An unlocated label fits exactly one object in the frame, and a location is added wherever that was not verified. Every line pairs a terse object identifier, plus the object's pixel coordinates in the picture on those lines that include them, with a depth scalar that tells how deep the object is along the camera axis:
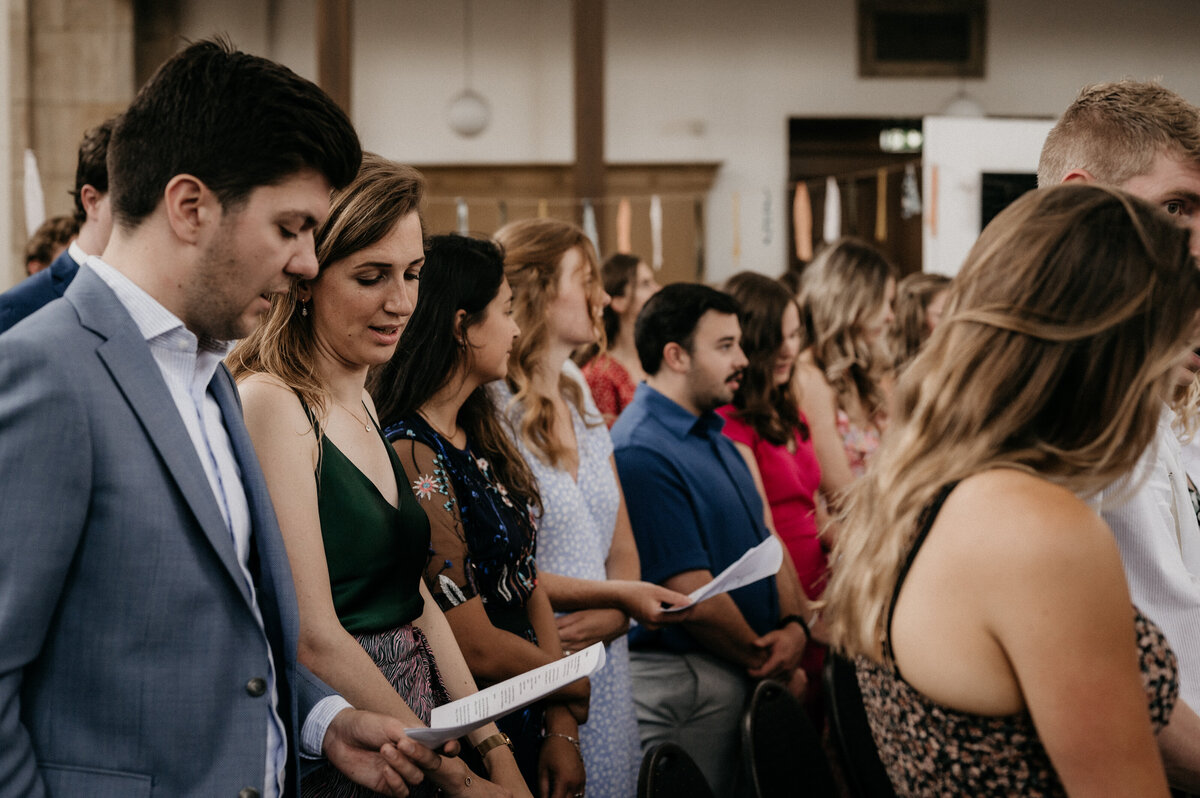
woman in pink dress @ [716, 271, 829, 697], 3.41
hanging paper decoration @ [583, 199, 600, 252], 7.84
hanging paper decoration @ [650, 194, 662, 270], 8.51
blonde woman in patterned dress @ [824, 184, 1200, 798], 1.09
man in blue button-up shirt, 2.83
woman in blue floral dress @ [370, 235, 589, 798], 2.00
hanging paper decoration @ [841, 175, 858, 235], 9.18
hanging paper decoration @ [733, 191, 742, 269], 8.67
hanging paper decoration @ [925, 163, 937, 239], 7.18
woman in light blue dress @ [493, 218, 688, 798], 2.44
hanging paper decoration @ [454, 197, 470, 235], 8.23
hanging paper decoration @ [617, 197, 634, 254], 7.96
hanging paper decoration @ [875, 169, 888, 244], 8.13
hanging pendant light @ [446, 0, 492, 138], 8.97
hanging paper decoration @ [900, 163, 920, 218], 7.70
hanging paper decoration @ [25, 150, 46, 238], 5.98
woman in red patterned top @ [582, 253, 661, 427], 4.25
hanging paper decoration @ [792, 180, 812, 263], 8.21
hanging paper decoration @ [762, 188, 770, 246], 9.00
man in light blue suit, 1.08
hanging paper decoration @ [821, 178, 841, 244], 8.10
